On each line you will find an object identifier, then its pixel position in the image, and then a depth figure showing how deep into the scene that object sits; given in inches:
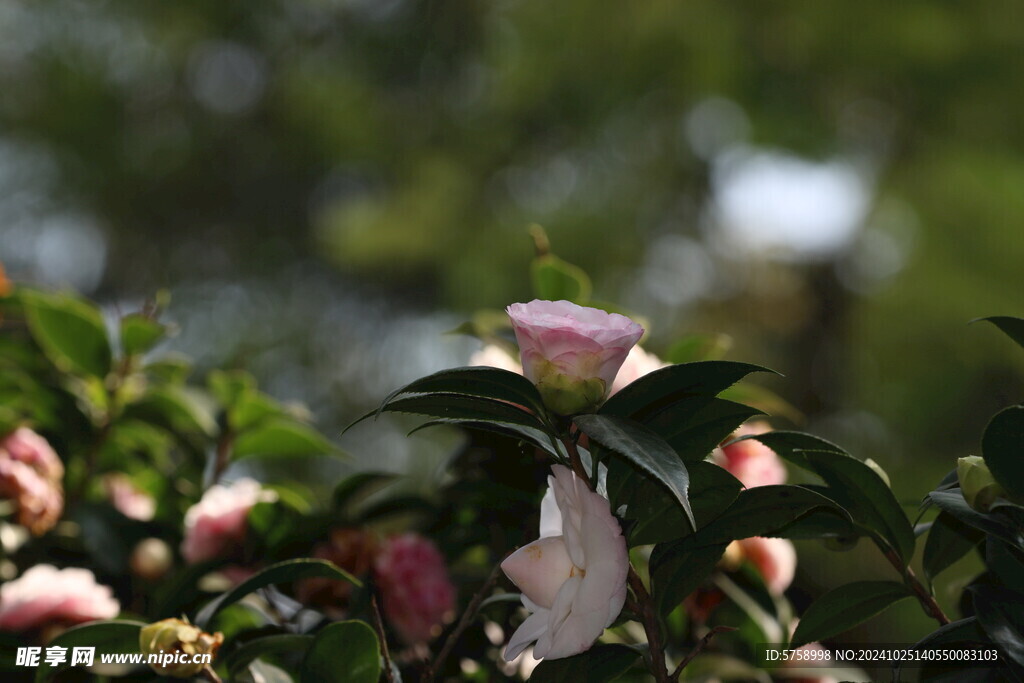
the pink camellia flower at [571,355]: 82.3
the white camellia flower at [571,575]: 81.5
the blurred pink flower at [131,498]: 109.9
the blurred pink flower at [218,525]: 94.7
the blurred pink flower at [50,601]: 90.8
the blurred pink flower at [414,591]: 93.6
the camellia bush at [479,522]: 82.4
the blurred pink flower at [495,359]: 91.6
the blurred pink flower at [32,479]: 95.3
